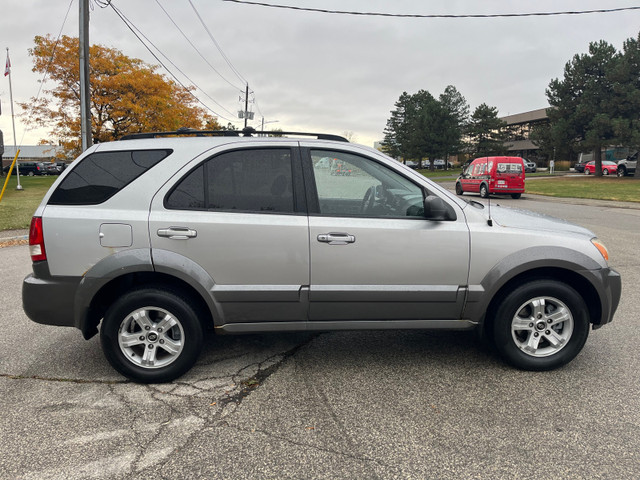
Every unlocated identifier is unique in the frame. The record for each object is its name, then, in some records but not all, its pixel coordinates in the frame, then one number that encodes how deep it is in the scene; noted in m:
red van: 21.66
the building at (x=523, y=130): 75.19
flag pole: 22.77
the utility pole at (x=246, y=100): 51.15
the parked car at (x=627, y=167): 40.25
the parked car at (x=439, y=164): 78.50
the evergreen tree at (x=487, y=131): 64.19
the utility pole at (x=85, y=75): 13.88
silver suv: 3.40
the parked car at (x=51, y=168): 54.53
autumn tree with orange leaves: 26.55
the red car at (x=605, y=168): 42.72
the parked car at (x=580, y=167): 51.31
